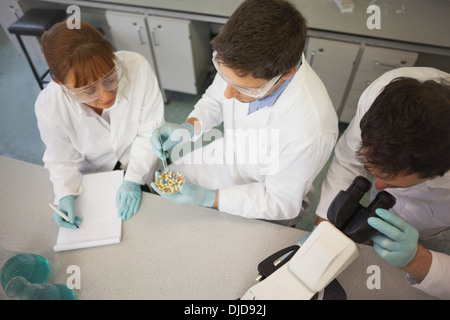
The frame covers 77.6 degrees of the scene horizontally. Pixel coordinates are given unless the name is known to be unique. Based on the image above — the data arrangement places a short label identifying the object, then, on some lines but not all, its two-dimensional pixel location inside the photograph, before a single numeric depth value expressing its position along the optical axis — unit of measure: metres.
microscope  0.77
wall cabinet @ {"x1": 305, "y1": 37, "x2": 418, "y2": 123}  2.03
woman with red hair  1.08
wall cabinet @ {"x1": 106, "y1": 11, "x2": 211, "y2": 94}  2.27
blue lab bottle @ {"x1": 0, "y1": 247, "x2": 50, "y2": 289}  0.92
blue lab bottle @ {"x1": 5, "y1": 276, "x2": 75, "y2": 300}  0.83
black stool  2.33
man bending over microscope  0.77
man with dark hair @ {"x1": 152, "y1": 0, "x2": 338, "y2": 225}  0.91
